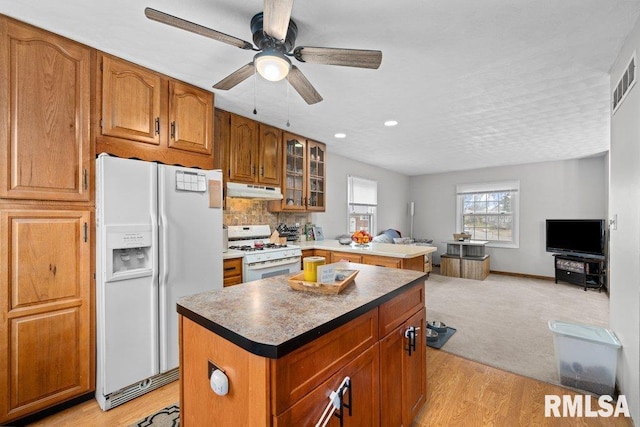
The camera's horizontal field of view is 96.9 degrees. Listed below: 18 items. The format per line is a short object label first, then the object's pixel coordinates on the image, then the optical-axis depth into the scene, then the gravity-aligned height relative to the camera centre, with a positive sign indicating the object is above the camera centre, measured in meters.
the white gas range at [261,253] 2.85 -0.43
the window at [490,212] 6.01 +0.03
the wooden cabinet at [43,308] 1.65 -0.59
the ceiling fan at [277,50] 1.32 +0.88
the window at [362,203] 5.49 +0.20
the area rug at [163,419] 1.73 -1.29
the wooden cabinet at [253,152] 3.07 +0.71
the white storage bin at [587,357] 2.01 -1.06
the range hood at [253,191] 2.99 +0.24
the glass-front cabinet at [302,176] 3.77 +0.54
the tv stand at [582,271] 4.70 -1.00
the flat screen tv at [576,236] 4.80 -0.41
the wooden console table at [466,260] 5.61 -0.96
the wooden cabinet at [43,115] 1.64 +0.61
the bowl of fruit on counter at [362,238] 3.66 -0.32
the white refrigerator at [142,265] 1.86 -0.38
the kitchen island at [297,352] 0.85 -0.51
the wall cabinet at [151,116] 2.00 +0.76
